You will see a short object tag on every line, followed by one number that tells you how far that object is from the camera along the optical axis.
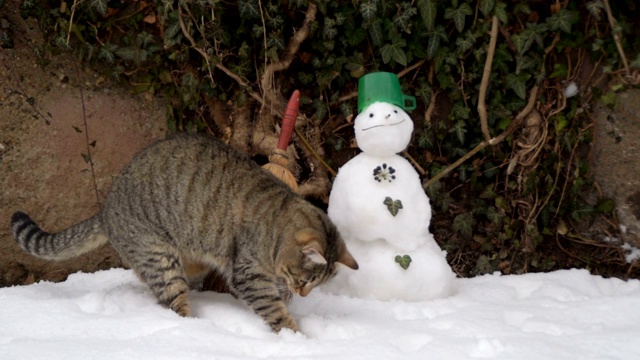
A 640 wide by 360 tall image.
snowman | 3.10
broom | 3.38
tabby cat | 2.86
